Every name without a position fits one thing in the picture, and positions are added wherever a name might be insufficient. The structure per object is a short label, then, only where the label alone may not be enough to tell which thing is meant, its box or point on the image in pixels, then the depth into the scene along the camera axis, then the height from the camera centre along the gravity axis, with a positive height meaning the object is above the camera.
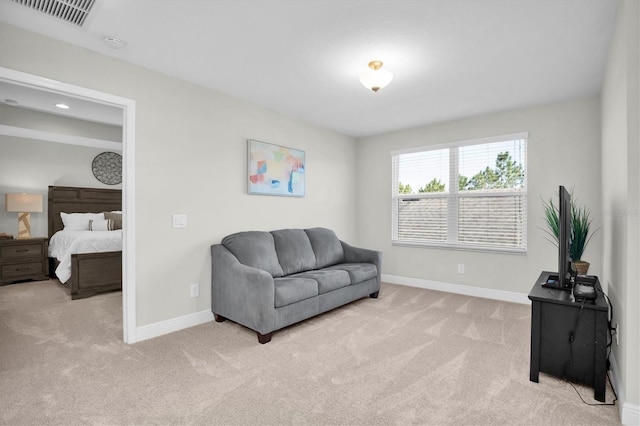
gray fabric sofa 2.84 -0.68
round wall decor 6.33 +0.90
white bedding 4.36 -0.45
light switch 3.10 -0.08
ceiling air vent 2.00 +1.30
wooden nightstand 5.02 -0.76
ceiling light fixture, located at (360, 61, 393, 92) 2.73 +1.15
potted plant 2.73 -0.15
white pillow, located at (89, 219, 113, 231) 5.63 -0.22
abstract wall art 3.81 +0.54
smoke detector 2.42 +1.30
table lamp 5.26 +0.10
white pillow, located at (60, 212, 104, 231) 5.69 -0.15
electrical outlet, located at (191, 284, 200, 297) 3.25 -0.78
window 4.08 +0.24
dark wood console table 1.98 -0.82
